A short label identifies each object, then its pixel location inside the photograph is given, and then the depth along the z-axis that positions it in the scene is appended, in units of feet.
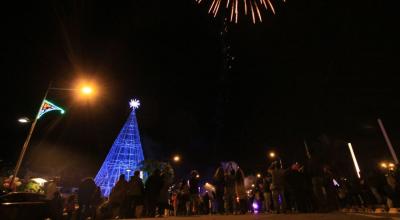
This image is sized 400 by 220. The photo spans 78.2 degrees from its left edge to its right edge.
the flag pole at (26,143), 40.09
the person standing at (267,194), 42.96
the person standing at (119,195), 35.55
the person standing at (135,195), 35.37
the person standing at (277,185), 35.95
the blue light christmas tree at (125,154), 153.79
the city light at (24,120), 48.91
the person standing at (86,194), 35.76
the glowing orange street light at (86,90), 49.60
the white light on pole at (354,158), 90.53
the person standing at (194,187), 42.35
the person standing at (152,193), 36.17
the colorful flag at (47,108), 47.86
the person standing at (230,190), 39.65
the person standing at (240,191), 39.01
